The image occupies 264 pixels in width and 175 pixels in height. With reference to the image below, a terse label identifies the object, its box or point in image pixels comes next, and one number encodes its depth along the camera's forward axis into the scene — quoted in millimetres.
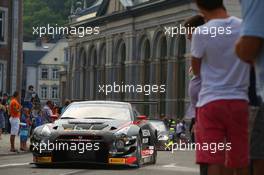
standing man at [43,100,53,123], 29206
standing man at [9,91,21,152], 23009
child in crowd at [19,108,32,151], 23552
